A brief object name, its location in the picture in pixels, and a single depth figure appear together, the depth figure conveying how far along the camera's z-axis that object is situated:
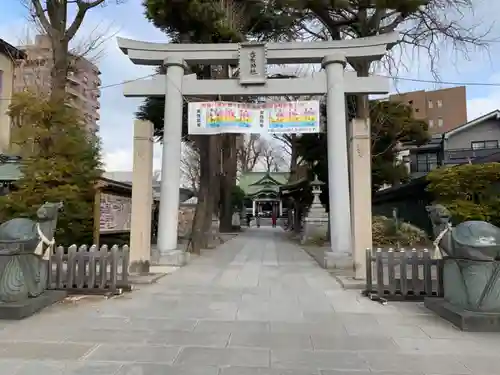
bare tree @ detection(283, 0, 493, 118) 15.48
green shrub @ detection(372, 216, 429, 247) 17.48
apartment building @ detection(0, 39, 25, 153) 23.55
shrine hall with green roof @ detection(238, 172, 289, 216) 48.88
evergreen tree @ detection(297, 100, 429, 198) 22.75
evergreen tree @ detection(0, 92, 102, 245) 12.20
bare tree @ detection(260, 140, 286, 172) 53.60
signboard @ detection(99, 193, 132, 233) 13.13
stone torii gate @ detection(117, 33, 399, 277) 11.90
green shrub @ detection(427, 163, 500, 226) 13.80
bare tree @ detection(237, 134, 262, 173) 49.38
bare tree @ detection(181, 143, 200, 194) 47.66
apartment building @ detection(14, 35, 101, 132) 22.47
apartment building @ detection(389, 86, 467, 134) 65.31
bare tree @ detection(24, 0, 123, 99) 14.12
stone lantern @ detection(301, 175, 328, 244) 22.14
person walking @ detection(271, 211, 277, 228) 48.31
